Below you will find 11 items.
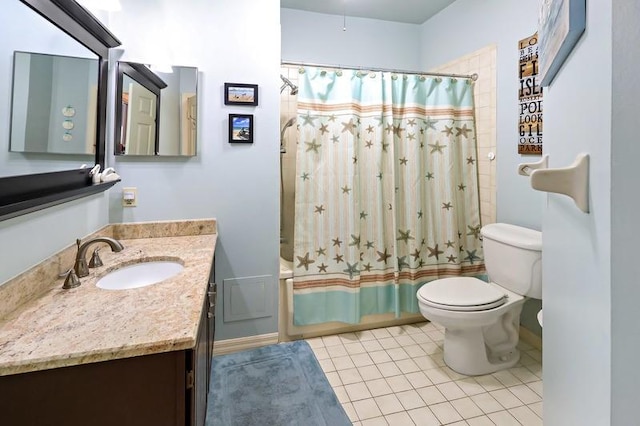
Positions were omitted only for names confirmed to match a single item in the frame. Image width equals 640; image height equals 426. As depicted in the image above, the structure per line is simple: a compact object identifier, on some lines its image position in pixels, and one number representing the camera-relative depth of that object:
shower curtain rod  2.21
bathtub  2.27
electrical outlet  1.96
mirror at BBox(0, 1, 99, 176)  0.96
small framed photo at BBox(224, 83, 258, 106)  2.06
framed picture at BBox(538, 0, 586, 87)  0.56
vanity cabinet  0.75
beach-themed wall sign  2.06
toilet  1.84
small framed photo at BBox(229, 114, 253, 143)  2.07
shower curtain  2.27
